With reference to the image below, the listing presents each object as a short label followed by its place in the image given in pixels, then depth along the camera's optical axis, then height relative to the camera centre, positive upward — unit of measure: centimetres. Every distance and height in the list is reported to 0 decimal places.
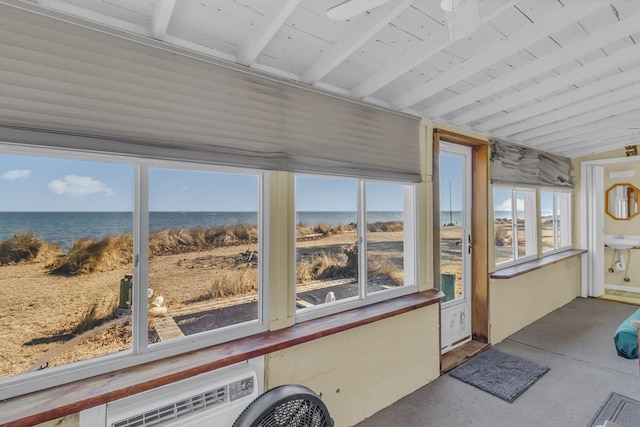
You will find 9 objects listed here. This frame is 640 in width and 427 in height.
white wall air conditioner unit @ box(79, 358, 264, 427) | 123 -78
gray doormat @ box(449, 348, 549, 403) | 243 -132
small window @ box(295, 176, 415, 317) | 208 -19
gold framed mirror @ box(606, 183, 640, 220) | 489 +20
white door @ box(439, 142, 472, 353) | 310 -29
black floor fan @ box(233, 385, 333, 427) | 126 -80
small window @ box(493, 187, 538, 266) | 357 -12
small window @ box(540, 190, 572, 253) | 435 -8
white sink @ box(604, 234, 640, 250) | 477 -41
